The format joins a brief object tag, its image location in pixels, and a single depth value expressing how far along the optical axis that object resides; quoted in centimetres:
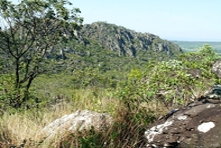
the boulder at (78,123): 412
